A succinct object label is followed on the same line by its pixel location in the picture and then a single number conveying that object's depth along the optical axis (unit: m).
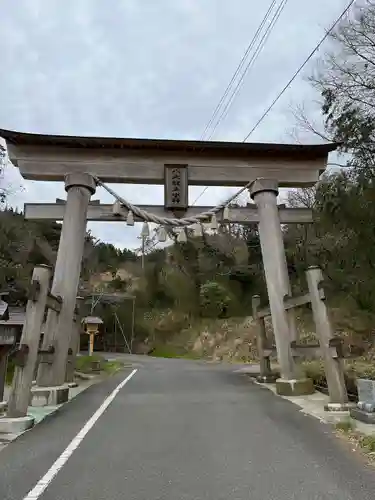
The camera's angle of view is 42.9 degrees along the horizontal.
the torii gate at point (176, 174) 10.13
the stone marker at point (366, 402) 6.38
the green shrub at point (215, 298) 35.84
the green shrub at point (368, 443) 5.16
